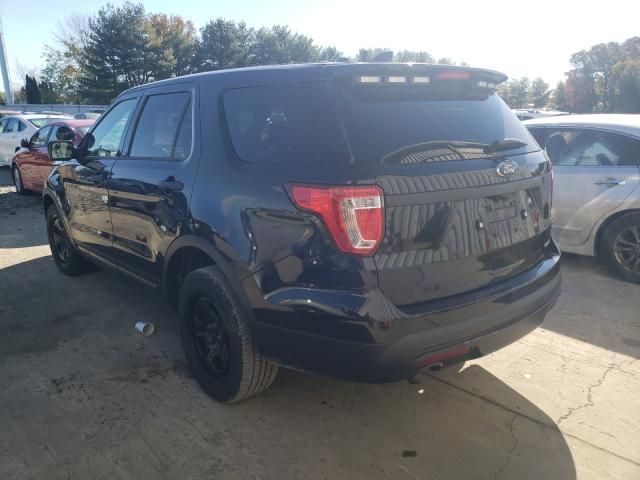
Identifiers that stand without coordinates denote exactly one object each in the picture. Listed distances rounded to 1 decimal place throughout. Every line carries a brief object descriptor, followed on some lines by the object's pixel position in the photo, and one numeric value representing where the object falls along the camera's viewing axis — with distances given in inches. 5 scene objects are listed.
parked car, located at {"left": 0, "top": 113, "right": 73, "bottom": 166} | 513.7
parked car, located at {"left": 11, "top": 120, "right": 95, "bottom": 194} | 352.2
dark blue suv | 85.0
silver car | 186.2
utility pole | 1311.1
